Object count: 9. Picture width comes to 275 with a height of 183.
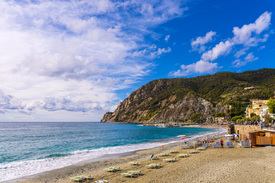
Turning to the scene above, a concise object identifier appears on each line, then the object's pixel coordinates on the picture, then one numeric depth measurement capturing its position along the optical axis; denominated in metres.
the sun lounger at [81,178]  13.36
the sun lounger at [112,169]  15.99
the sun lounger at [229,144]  26.20
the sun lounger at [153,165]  16.70
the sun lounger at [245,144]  24.95
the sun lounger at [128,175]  13.90
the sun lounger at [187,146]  28.55
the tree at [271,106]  40.88
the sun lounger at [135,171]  14.44
